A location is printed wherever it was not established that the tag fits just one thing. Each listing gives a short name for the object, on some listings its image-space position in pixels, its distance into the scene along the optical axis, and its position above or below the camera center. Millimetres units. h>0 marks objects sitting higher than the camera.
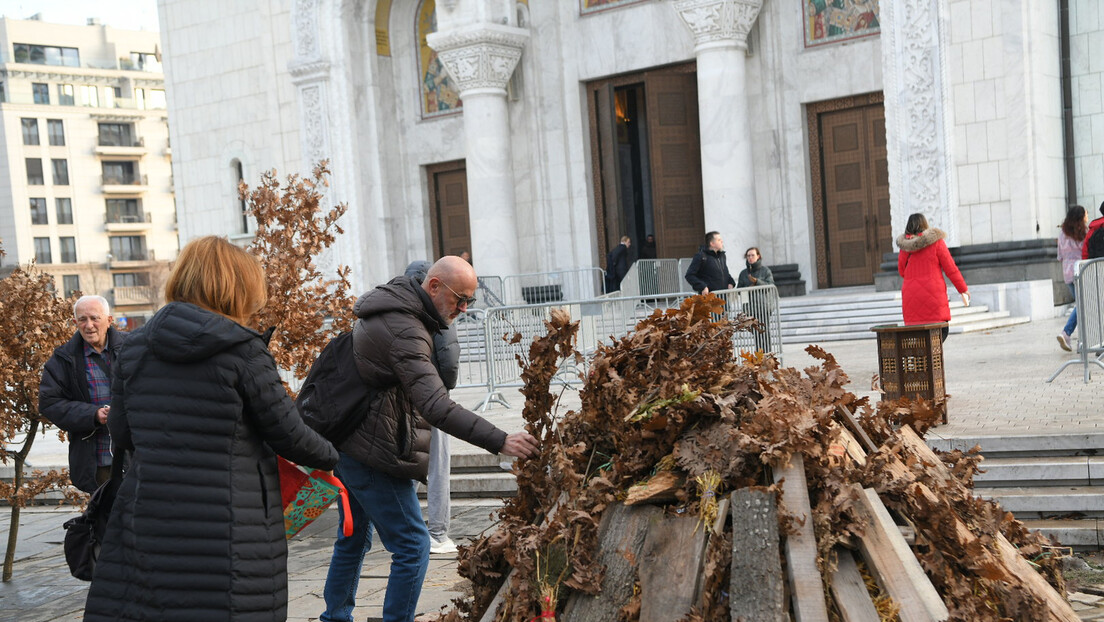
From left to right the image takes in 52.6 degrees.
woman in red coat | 10625 -544
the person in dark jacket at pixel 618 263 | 21062 -420
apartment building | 73562 +7761
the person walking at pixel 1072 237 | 13617 -338
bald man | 4586 -665
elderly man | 6781 -689
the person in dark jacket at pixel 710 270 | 14500 -465
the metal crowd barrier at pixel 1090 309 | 9922 -896
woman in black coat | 3473 -623
